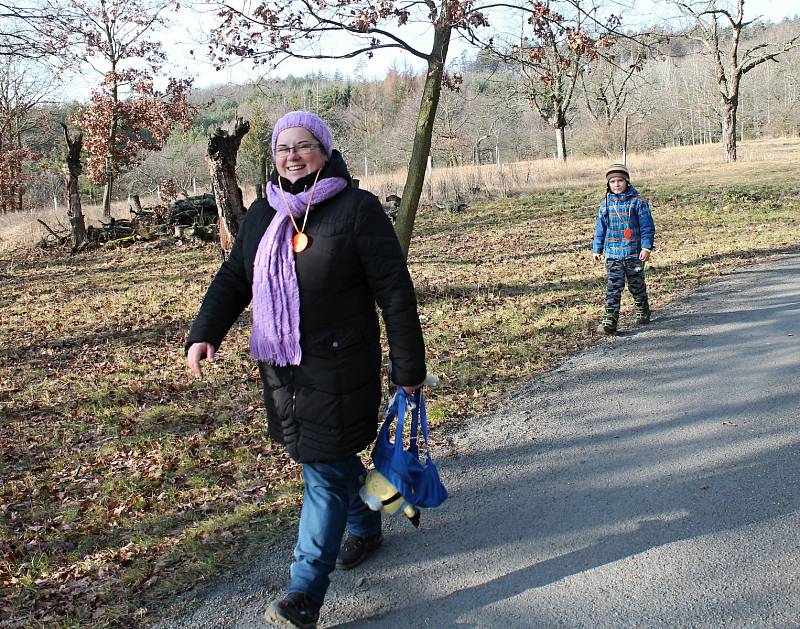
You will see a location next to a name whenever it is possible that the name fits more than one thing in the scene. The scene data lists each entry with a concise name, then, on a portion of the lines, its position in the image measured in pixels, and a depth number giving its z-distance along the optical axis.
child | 7.64
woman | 2.99
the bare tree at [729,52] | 33.88
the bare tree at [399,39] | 9.09
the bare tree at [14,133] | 28.31
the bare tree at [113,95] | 21.50
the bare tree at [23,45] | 10.27
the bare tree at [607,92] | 48.17
